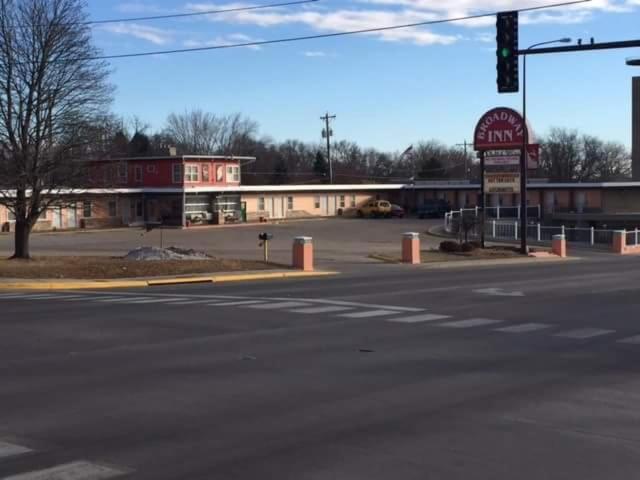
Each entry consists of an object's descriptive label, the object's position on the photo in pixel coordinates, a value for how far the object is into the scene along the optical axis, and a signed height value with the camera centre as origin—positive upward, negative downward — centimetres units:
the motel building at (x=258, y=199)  7019 +25
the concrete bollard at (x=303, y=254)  3250 -188
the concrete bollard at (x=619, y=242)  5128 -242
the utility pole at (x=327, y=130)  10305 +828
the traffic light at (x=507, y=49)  2180 +369
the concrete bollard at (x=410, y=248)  3741 -195
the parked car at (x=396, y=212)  8317 -97
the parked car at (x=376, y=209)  8262 -68
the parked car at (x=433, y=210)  8319 -81
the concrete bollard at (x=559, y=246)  4622 -236
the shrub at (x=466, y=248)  4241 -222
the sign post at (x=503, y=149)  4334 +254
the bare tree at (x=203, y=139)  12188 +889
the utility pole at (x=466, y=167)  13151 +490
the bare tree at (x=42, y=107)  2992 +329
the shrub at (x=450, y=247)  4269 -218
